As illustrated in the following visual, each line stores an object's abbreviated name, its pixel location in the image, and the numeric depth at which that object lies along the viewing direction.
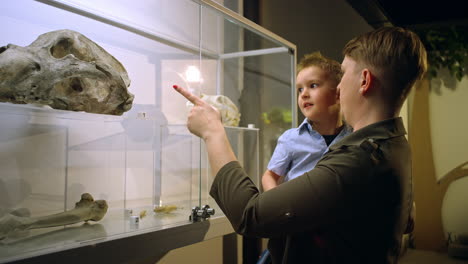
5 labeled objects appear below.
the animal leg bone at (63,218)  1.01
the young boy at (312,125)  1.69
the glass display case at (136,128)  1.12
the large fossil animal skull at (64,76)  1.07
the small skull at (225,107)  1.82
